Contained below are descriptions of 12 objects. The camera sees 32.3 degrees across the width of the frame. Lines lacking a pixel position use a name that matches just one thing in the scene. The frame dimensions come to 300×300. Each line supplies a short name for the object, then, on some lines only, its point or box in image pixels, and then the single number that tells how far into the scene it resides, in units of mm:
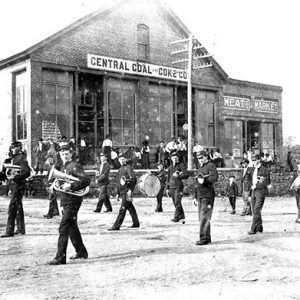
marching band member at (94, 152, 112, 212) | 15609
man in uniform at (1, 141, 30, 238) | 11031
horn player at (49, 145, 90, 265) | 8172
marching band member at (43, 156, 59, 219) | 14311
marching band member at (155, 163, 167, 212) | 16250
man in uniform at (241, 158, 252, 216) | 15992
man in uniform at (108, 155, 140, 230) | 11953
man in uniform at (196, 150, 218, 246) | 10109
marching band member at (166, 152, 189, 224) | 13766
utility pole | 25452
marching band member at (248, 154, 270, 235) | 11617
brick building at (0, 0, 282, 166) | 24156
